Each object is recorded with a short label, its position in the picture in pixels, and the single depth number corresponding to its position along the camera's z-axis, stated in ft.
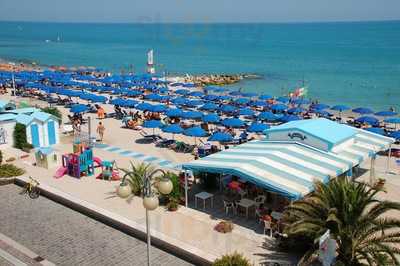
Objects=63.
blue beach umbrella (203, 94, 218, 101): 117.42
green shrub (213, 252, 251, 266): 30.07
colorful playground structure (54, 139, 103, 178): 55.98
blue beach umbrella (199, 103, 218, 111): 97.75
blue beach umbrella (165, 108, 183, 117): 87.97
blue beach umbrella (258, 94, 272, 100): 112.98
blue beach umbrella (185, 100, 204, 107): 105.40
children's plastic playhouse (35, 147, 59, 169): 59.16
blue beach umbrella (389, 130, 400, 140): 71.77
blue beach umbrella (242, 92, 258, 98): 117.68
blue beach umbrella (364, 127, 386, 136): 72.54
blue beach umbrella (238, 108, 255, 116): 91.35
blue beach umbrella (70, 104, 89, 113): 89.66
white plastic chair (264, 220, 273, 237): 39.47
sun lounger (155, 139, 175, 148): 73.71
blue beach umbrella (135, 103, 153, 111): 94.79
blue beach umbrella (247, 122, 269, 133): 73.51
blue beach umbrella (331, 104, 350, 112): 98.87
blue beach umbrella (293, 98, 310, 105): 109.82
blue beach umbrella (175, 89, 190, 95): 125.31
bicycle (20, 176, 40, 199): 49.52
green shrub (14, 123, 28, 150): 69.05
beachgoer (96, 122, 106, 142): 76.07
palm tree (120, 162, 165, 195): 49.37
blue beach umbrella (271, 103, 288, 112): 97.39
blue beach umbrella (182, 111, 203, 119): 87.52
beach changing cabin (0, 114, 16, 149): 69.26
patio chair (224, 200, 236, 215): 44.78
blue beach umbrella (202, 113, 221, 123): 82.64
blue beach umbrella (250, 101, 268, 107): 110.09
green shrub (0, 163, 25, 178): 54.44
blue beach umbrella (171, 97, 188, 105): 104.21
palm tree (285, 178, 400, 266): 30.27
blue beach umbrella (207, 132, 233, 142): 66.59
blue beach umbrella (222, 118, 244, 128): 79.00
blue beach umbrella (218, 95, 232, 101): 118.83
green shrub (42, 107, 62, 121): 83.36
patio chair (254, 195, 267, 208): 44.80
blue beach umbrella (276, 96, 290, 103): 110.51
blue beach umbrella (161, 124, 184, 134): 71.00
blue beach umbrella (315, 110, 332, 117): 96.49
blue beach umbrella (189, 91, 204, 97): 119.75
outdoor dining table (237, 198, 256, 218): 44.06
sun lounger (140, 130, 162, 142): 77.71
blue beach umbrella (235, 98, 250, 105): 108.17
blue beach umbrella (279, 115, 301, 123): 86.38
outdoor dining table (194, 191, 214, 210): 46.49
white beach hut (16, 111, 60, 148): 70.63
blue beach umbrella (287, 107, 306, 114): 96.94
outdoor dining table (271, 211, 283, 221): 40.52
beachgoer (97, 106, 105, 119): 95.71
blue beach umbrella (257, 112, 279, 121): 86.28
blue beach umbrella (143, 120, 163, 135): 74.90
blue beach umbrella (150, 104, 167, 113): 93.25
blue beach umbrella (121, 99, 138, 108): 101.50
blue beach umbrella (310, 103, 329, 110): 99.80
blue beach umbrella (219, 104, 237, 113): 98.61
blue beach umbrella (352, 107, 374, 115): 95.86
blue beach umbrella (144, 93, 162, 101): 114.26
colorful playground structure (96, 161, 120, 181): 55.21
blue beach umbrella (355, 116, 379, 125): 84.62
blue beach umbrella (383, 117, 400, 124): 83.30
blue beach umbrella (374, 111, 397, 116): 91.45
